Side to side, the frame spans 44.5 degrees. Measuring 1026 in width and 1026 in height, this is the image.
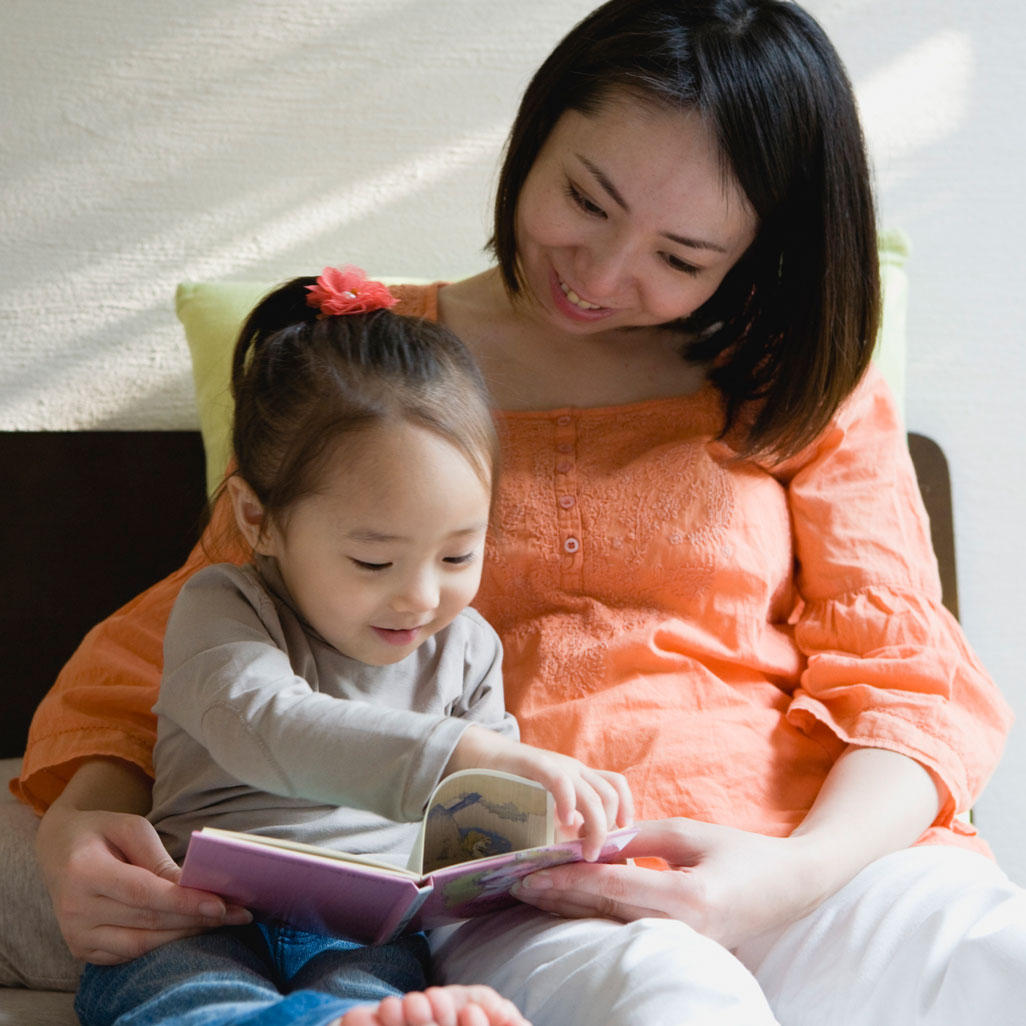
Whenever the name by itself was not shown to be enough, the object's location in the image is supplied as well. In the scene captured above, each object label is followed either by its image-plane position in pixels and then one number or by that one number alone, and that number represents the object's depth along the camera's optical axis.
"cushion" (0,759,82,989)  1.18
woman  1.05
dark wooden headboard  1.61
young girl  0.92
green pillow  1.56
